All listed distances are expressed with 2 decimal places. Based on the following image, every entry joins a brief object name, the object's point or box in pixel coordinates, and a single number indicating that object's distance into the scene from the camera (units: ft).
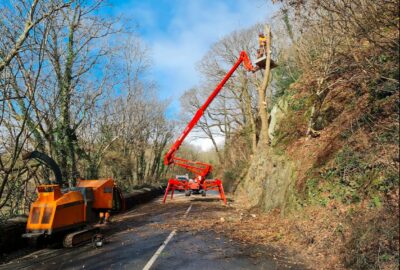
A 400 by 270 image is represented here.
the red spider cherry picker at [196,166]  68.49
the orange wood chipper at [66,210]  31.32
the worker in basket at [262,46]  64.64
